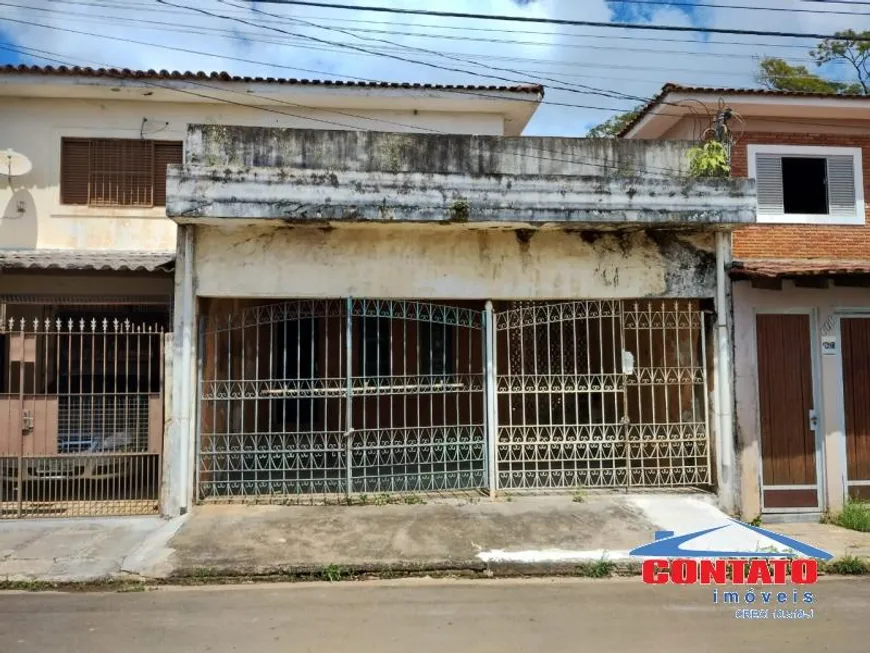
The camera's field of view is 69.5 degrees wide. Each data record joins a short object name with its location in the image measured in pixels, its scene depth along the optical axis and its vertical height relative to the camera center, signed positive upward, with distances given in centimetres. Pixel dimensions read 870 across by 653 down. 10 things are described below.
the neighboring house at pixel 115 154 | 865 +340
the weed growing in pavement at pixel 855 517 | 677 -168
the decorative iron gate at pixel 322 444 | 700 -85
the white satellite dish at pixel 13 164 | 895 +304
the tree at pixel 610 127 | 1894 +740
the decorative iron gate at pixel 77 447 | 667 -77
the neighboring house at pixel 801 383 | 721 -22
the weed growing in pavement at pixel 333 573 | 520 -167
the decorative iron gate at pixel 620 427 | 723 -70
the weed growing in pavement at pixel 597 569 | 537 -173
